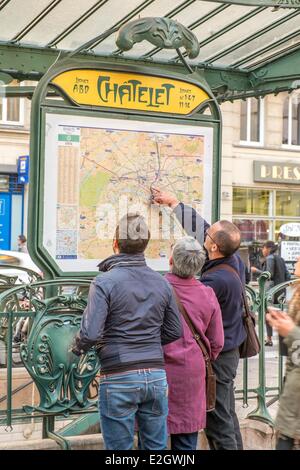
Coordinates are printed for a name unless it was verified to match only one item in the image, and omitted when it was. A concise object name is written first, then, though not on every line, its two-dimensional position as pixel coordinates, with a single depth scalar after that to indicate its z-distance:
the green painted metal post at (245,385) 6.17
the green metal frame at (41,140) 5.59
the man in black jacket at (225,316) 5.07
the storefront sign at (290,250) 19.38
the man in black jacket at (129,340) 4.12
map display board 5.71
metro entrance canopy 7.23
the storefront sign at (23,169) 22.20
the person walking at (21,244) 20.67
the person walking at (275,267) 13.53
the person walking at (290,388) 3.72
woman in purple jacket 4.52
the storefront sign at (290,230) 24.23
